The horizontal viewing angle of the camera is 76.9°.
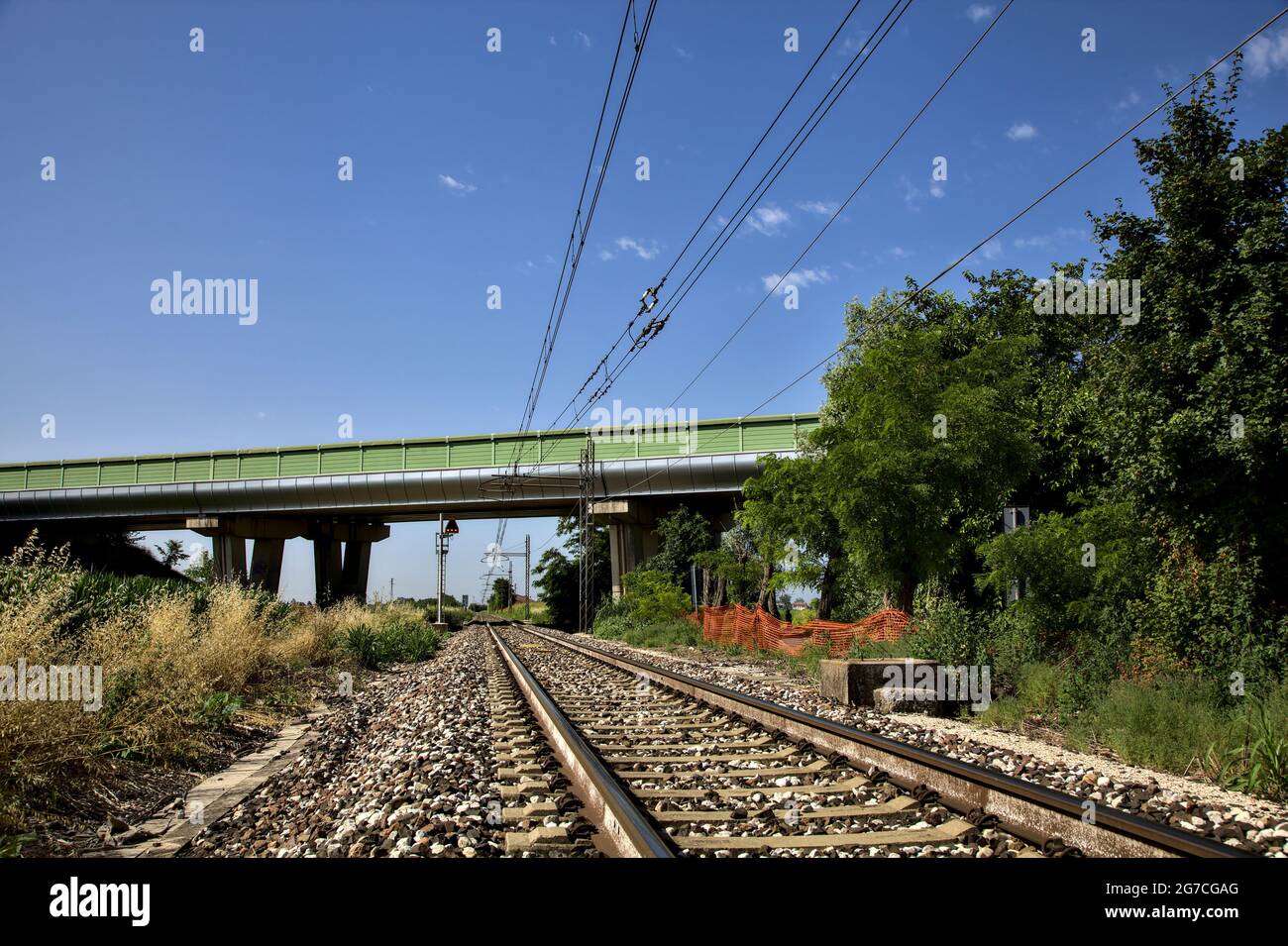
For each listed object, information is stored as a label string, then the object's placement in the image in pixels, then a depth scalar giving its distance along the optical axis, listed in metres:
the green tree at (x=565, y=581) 62.31
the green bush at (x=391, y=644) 22.64
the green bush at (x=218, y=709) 10.62
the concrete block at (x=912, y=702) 10.94
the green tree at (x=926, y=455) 15.86
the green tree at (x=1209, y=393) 9.02
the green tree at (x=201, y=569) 47.19
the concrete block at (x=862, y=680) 11.35
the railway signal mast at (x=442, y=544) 54.03
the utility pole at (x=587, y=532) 39.34
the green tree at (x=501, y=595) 137.38
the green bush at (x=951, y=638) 12.38
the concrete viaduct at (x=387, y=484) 41.12
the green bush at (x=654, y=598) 35.34
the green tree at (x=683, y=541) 42.00
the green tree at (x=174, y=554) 58.45
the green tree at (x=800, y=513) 18.58
